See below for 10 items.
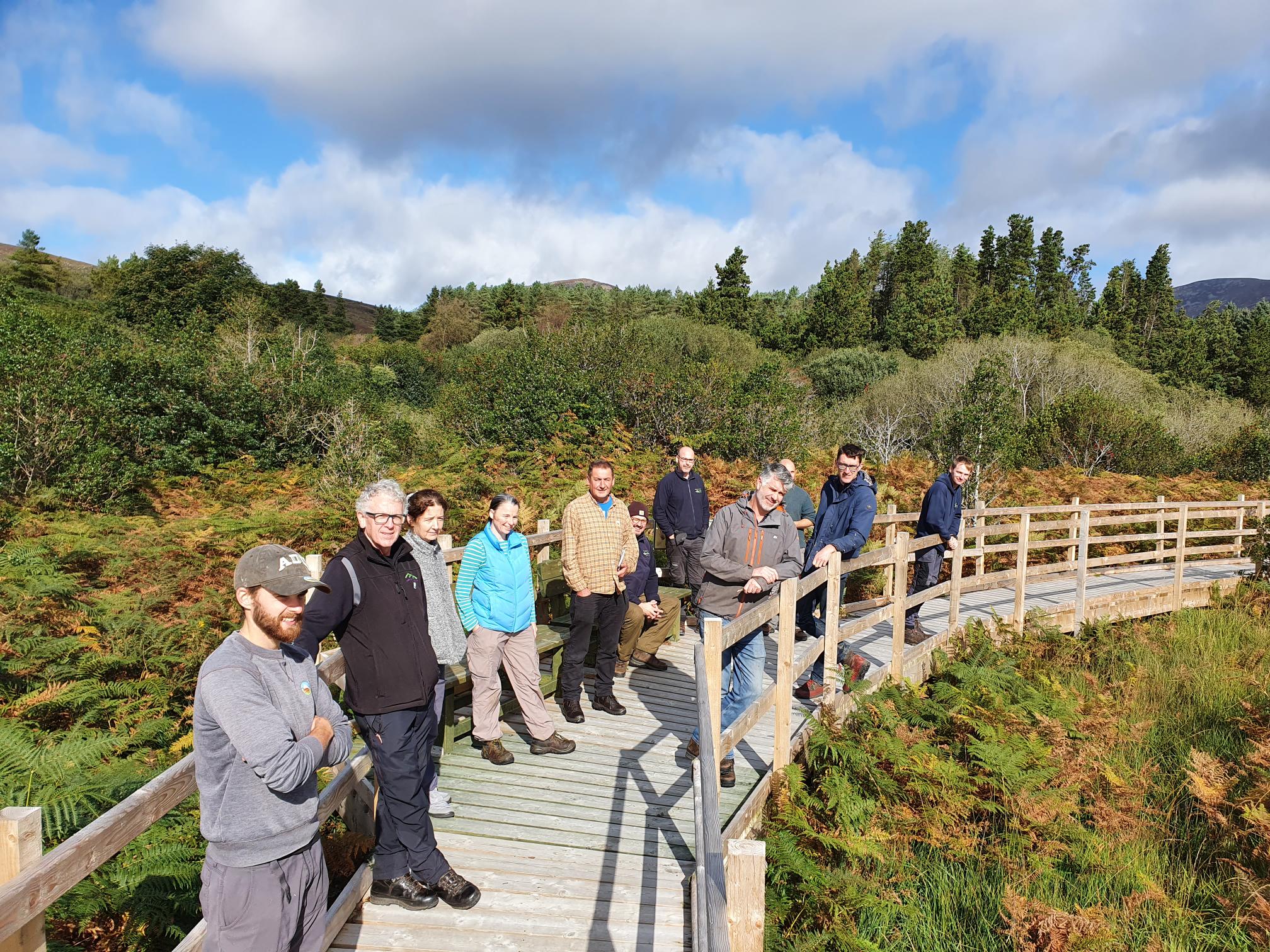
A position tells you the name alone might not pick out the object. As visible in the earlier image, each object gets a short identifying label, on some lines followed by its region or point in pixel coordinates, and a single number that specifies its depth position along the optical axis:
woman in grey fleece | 4.25
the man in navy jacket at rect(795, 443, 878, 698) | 6.47
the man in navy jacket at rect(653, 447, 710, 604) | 8.91
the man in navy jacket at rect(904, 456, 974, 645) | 8.19
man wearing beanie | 7.18
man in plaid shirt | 6.04
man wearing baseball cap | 2.39
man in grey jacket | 5.35
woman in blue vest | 5.08
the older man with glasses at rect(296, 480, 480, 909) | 3.63
